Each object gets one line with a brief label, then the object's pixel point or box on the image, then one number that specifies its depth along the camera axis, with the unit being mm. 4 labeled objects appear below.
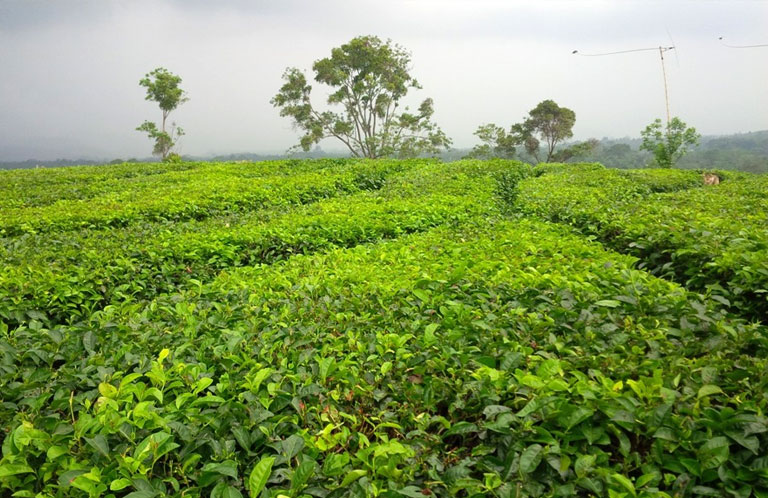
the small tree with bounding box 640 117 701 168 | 25422
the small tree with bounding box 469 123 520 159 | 39250
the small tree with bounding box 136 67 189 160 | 28641
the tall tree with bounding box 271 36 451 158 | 29562
